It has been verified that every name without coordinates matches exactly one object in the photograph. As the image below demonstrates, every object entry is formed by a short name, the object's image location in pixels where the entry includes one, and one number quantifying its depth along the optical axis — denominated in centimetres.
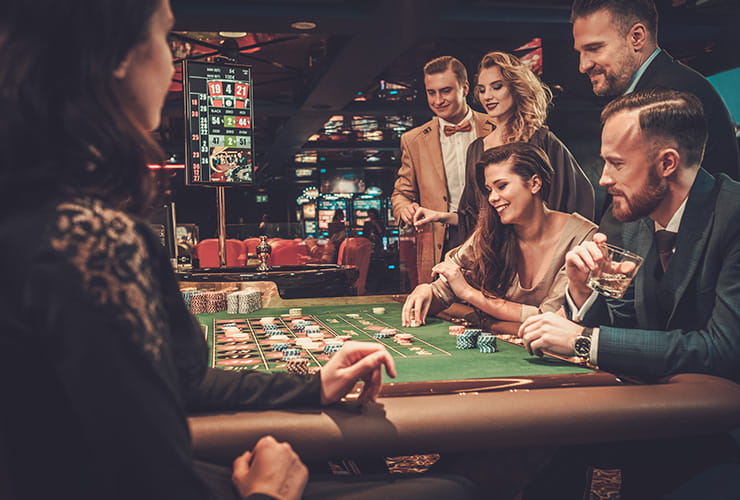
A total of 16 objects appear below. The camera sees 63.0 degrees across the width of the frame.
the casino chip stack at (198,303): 306
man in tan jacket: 382
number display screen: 500
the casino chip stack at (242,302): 303
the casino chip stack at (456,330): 234
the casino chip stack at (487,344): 198
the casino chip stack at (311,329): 236
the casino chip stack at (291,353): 189
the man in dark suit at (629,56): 238
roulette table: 131
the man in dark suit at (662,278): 161
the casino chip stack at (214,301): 308
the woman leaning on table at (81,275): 68
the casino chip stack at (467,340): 204
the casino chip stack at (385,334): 229
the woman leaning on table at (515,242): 278
